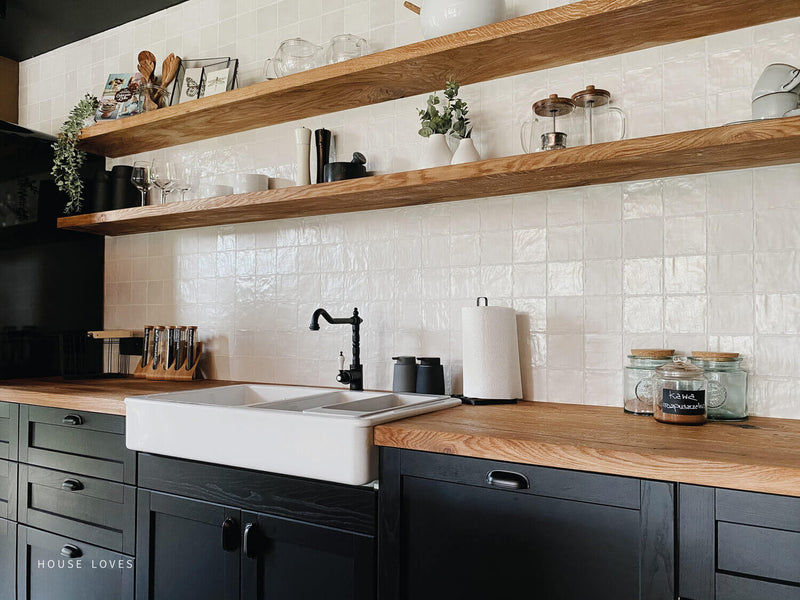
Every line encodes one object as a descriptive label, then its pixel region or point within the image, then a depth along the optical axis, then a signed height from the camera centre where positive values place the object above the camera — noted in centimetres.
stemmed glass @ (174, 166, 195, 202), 270 +58
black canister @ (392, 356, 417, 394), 203 -22
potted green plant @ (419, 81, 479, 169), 199 +60
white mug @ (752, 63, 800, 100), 152 +57
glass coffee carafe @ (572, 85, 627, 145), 180 +57
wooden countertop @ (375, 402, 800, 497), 110 -28
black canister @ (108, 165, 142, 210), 286 +55
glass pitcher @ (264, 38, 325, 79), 228 +93
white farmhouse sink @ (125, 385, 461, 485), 149 -33
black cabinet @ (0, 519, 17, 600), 231 -95
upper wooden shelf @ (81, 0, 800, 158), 162 +77
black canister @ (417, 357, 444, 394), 199 -23
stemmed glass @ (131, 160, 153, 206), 264 +56
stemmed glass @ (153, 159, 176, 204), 260 +57
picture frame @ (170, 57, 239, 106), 257 +100
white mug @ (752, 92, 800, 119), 152 +51
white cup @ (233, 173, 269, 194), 244 +50
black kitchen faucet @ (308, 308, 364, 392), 211 -21
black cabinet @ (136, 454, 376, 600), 152 -62
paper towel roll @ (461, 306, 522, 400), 188 -13
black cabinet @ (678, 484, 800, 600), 105 -42
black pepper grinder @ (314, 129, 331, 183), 235 +62
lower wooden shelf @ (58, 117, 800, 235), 146 +38
